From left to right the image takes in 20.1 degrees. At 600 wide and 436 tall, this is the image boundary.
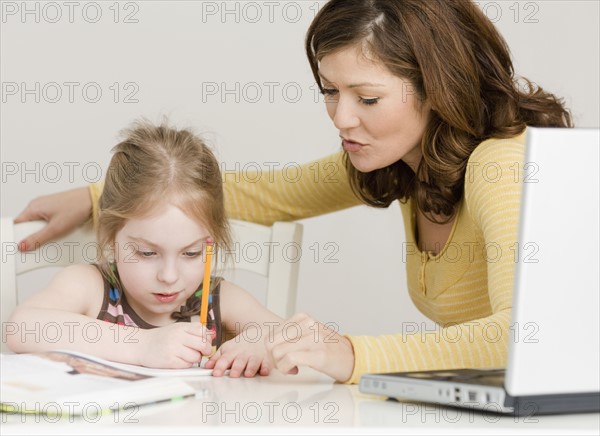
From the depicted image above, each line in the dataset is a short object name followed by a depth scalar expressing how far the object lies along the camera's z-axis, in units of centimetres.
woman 162
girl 157
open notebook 126
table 122
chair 174
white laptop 120
